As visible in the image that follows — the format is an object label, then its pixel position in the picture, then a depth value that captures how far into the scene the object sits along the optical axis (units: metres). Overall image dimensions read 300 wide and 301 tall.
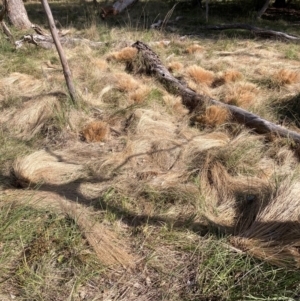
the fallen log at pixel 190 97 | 3.43
